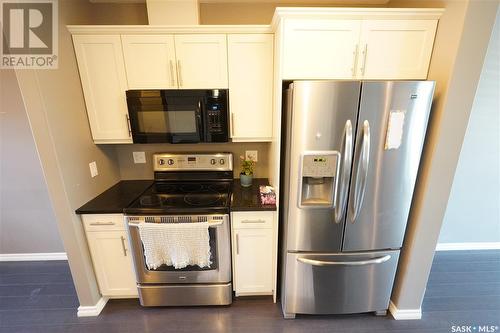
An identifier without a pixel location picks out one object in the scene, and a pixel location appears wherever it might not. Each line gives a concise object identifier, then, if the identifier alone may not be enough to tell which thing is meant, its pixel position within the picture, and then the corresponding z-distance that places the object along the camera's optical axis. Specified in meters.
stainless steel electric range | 1.61
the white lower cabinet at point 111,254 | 1.66
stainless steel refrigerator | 1.29
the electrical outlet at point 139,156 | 2.21
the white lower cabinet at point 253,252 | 1.69
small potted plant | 2.05
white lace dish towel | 1.59
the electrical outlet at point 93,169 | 1.81
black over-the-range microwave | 1.70
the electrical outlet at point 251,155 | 2.21
